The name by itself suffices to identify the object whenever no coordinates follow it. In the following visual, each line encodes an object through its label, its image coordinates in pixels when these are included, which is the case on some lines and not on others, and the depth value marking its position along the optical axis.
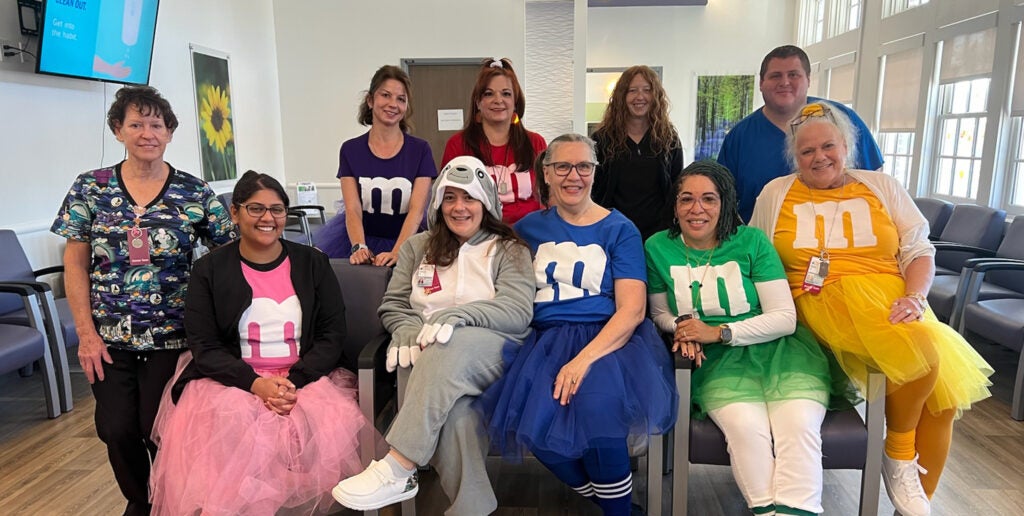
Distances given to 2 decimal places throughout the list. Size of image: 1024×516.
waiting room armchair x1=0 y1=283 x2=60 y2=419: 3.01
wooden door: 6.70
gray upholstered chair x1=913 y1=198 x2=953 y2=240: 4.87
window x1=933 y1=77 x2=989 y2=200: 5.22
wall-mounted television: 3.78
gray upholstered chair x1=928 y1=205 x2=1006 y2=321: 3.95
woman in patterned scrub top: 2.02
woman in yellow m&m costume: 2.01
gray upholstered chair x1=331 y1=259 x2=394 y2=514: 2.54
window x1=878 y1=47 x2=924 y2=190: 6.18
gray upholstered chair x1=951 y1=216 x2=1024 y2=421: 3.23
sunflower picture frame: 5.44
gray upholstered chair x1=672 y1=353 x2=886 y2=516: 1.93
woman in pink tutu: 1.85
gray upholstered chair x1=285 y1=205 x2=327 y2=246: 5.72
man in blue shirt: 2.64
